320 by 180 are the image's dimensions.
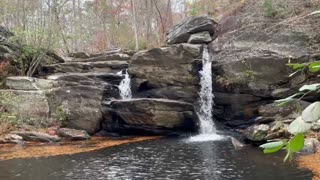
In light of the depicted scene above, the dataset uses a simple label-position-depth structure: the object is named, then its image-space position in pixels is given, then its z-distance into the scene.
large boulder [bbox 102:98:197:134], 15.12
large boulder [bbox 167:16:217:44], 18.80
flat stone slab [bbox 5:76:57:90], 16.52
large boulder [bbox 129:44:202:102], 16.42
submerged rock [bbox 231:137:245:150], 11.34
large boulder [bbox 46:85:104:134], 15.62
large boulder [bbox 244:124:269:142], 11.54
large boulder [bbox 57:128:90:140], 14.38
